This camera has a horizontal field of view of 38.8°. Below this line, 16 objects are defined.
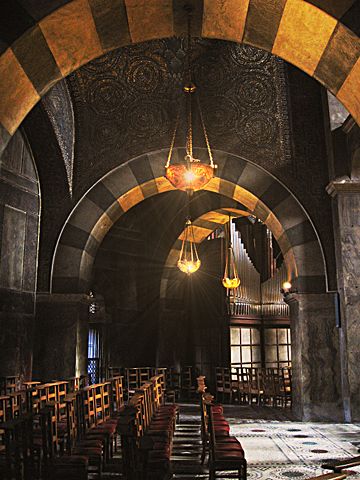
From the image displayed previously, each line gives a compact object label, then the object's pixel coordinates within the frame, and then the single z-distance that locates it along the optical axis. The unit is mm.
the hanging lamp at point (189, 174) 7234
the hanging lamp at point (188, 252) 11777
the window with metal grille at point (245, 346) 14766
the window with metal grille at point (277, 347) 15305
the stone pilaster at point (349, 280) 8492
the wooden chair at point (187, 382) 13922
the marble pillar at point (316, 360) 9133
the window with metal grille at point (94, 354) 13508
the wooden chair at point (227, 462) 4277
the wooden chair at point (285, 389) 12027
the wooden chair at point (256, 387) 12448
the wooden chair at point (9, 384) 7668
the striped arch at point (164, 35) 4348
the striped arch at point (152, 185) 9719
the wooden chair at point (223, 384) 13359
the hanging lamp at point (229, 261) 14750
